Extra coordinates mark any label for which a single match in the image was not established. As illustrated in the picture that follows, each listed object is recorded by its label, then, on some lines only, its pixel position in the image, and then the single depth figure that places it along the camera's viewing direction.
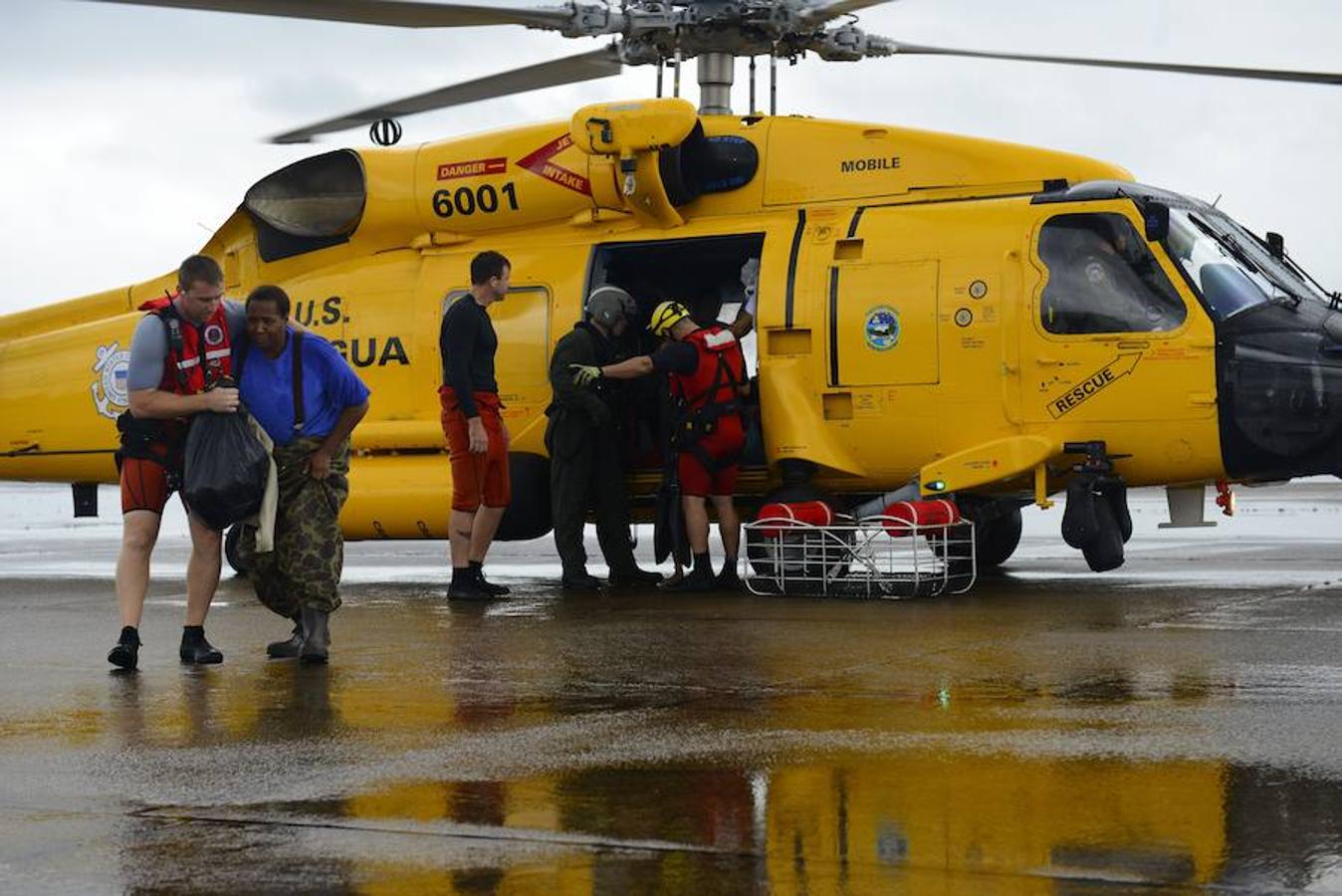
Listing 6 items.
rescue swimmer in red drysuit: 12.12
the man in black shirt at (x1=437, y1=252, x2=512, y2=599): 11.95
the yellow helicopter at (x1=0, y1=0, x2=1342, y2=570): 11.80
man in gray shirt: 8.52
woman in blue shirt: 8.66
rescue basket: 11.77
